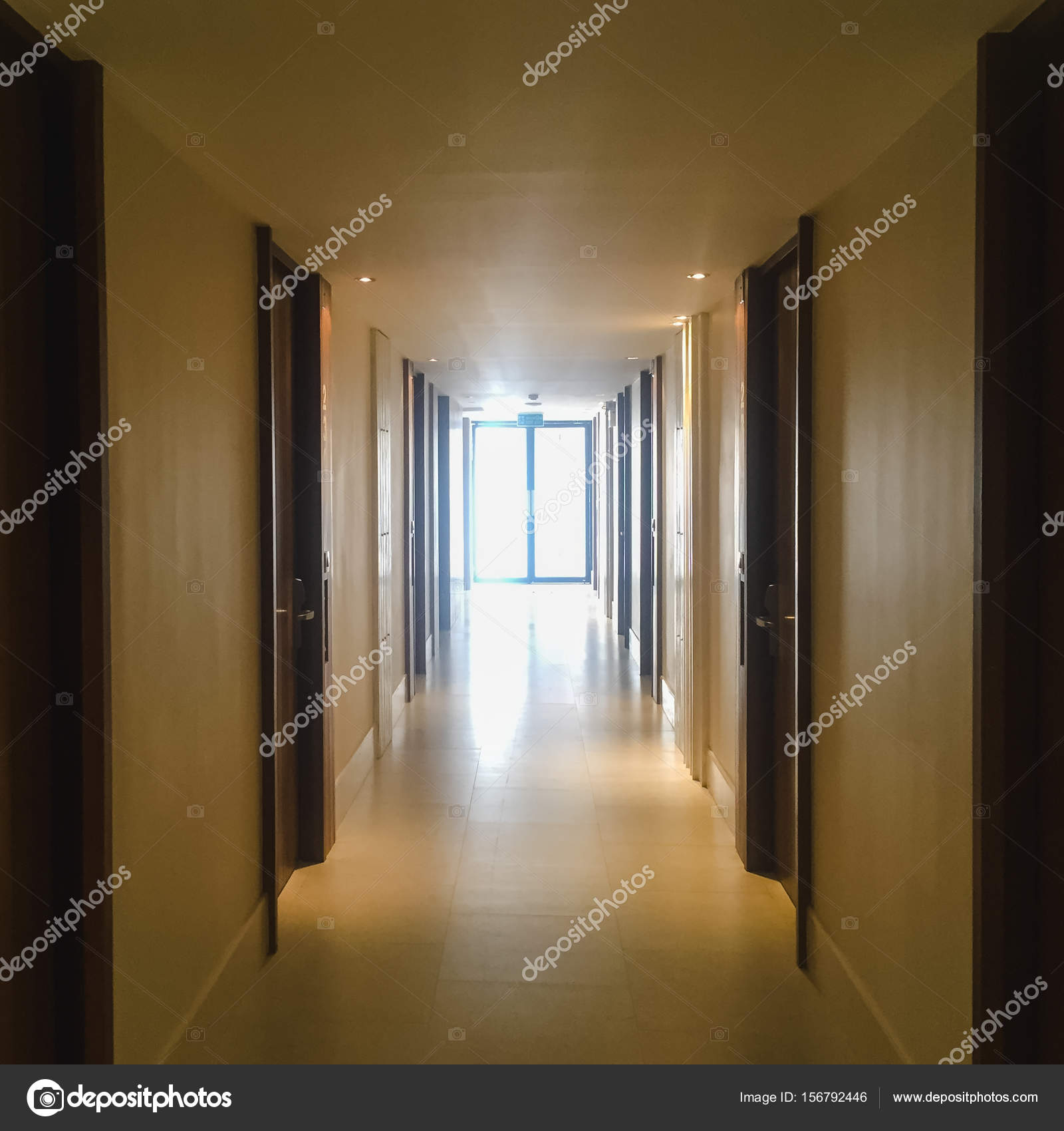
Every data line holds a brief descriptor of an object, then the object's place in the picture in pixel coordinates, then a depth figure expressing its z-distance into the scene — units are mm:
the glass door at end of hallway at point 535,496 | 18359
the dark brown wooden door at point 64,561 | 2172
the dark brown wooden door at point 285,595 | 4223
